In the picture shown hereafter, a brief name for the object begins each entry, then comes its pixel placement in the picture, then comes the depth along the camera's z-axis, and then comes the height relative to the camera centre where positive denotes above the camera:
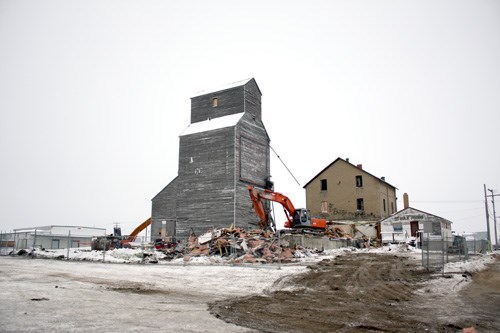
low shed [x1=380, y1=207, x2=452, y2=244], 44.34 +0.19
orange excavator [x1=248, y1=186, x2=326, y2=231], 32.78 +1.16
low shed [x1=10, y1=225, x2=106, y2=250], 41.50 -1.34
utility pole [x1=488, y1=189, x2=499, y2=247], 61.24 +3.87
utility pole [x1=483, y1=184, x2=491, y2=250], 51.74 +1.81
